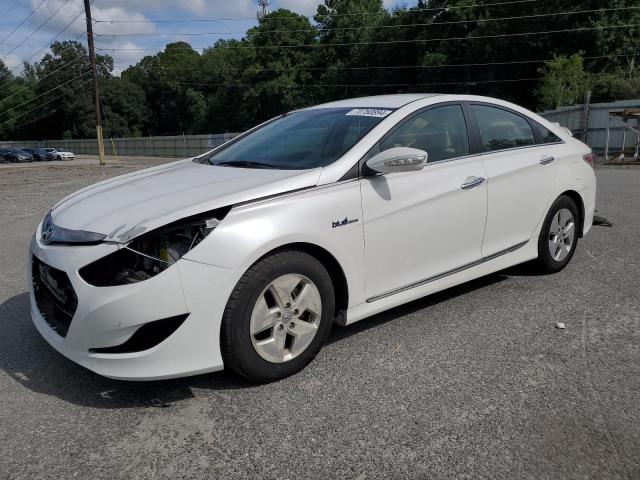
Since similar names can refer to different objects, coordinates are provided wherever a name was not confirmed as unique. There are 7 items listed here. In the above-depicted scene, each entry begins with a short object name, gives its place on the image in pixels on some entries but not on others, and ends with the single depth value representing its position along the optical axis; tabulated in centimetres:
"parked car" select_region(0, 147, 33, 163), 5038
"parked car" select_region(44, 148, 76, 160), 5188
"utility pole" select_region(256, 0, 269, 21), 8240
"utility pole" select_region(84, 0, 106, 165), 3759
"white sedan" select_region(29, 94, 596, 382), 278
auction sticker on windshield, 383
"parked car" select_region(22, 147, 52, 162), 5188
